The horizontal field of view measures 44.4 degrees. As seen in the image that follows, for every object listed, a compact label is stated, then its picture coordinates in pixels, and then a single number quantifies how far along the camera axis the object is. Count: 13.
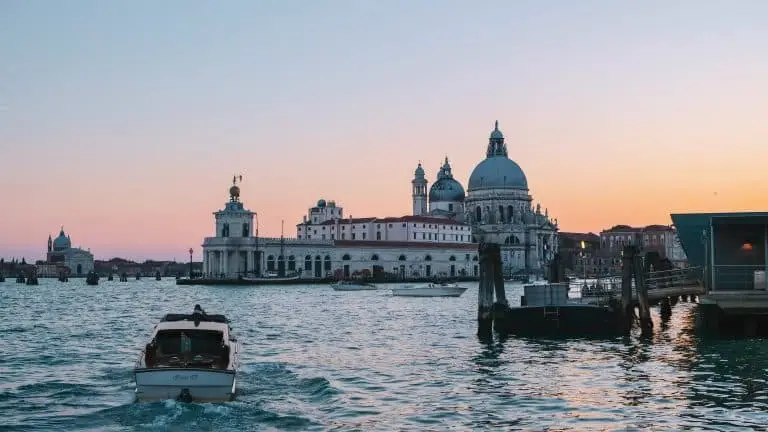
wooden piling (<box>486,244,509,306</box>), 39.22
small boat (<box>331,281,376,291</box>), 105.11
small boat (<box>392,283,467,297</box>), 88.19
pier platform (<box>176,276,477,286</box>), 129.12
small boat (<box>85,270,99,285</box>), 149.18
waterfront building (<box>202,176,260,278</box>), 140.25
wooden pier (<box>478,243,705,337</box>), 37.31
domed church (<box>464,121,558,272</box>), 184.50
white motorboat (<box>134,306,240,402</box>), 20.06
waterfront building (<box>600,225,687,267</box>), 186.25
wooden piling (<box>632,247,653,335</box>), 36.97
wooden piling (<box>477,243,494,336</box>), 37.50
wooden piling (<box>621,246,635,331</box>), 36.88
